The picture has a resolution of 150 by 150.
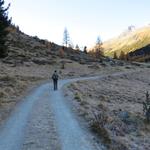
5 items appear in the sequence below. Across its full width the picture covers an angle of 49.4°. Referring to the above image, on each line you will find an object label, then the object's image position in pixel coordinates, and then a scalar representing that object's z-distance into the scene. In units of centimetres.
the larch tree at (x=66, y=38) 7397
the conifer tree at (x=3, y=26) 1470
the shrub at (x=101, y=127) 716
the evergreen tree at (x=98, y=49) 6604
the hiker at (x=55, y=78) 1729
